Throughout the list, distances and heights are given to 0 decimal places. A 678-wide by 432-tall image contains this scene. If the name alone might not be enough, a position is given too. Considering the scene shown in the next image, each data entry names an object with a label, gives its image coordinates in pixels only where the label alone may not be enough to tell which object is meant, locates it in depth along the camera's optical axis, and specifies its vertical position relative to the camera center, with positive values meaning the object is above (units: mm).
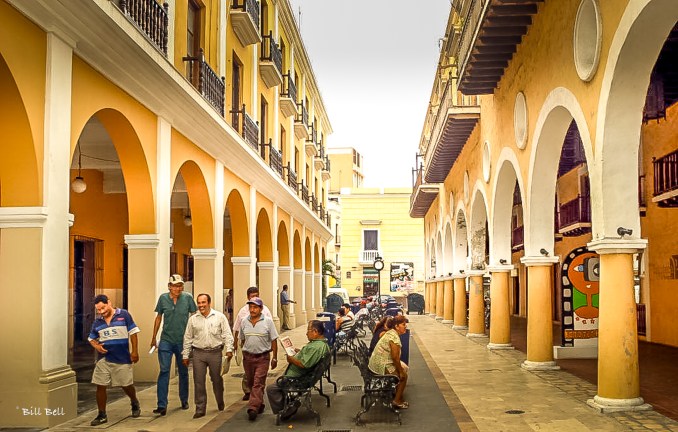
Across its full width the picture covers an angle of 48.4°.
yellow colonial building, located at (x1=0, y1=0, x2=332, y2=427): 8609 +1944
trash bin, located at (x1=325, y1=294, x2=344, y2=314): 37625 -1745
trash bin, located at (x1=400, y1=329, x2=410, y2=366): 11797 -1257
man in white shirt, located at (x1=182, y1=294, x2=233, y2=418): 9961 -976
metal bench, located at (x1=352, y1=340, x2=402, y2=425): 9648 -1561
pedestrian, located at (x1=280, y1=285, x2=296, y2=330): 26500 -1308
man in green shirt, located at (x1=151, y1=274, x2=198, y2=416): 10328 -776
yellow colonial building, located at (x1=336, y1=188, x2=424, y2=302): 57469 +2199
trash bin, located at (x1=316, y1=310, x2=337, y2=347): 15727 -1332
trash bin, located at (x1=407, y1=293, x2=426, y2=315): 42781 -2043
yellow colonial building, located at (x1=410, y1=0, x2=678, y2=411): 9734 +1995
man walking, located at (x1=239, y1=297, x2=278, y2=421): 9984 -1041
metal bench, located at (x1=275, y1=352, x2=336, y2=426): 9508 -1534
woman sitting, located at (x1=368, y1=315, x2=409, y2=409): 10078 -1254
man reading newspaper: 9516 -1215
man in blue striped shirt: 9094 -941
